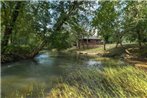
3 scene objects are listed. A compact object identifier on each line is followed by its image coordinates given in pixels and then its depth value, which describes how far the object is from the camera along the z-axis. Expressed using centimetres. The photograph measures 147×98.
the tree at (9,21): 1021
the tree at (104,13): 1167
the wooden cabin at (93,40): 3087
